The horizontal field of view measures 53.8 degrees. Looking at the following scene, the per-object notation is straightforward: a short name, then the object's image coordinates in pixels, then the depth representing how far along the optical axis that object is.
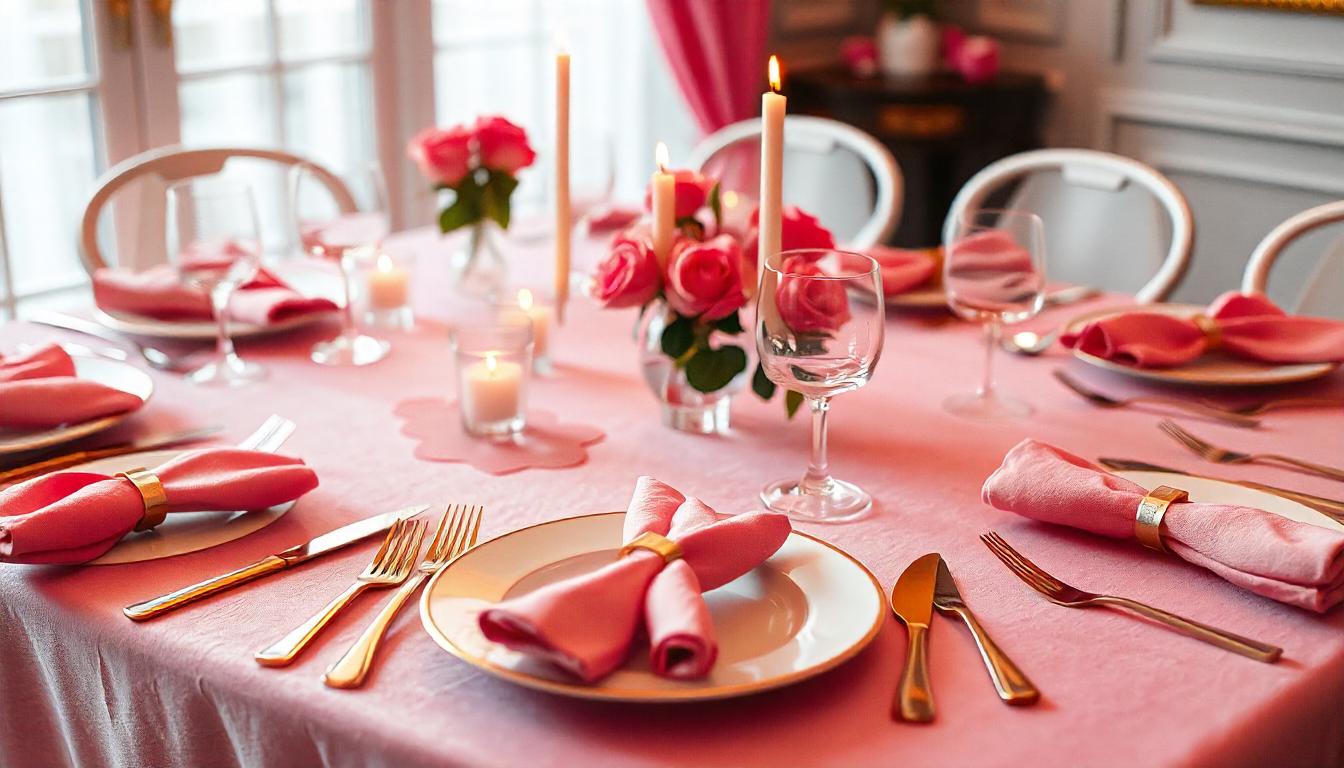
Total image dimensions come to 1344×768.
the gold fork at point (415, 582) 0.84
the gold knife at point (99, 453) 1.18
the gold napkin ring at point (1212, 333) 1.47
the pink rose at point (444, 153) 1.67
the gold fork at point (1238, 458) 1.18
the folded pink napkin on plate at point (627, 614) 0.79
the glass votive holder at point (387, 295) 1.66
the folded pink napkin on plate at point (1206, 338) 1.44
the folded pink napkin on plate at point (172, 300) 1.58
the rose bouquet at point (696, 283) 1.22
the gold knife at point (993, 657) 0.82
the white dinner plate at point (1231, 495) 1.06
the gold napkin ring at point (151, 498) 1.04
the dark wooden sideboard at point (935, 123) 3.35
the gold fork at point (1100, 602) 0.88
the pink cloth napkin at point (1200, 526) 0.92
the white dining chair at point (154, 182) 1.88
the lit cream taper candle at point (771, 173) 1.17
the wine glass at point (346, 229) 1.53
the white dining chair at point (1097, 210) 2.04
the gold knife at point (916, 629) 0.80
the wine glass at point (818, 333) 1.01
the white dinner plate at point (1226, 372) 1.38
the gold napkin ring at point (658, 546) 0.88
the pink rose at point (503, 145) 1.69
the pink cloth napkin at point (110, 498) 0.98
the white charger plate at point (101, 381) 1.21
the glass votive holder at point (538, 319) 1.52
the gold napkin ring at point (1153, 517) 1.01
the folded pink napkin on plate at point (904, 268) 1.68
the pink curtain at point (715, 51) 3.26
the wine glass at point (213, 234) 1.37
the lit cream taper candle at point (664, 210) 1.25
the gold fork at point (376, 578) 0.87
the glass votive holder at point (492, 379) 1.29
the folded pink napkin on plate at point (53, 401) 1.23
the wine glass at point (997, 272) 1.34
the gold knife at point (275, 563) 0.94
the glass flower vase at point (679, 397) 1.32
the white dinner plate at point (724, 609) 0.80
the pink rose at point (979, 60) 3.36
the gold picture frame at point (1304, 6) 2.91
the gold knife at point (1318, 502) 1.08
